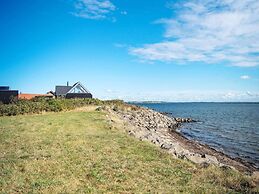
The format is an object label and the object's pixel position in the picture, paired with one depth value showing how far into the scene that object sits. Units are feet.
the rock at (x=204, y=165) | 32.35
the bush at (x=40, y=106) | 91.50
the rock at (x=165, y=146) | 43.60
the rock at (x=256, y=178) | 26.89
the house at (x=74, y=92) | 175.29
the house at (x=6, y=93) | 169.03
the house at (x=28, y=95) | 194.56
